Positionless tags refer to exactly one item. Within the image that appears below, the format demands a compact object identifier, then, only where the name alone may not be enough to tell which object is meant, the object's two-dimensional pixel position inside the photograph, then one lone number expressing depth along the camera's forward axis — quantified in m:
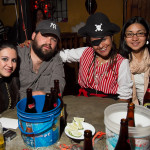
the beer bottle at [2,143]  0.94
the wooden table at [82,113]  1.02
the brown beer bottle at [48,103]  1.05
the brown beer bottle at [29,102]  1.08
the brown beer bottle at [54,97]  1.13
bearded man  1.93
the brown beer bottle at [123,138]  0.73
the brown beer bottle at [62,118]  1.21
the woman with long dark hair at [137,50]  2.04
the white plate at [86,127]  1.08
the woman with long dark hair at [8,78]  1.59
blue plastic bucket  0.92
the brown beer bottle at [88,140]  0.75
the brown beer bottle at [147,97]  1.39
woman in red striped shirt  1.82
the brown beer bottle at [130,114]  0.88
